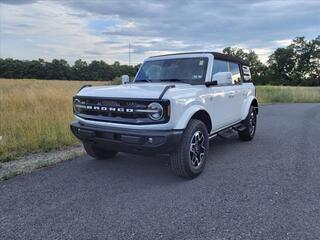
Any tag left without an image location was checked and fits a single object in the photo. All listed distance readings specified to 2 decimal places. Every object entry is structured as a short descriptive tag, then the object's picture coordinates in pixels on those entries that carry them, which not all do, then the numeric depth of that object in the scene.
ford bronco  3.03
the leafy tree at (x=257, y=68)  59.57
